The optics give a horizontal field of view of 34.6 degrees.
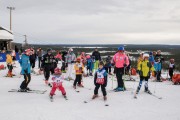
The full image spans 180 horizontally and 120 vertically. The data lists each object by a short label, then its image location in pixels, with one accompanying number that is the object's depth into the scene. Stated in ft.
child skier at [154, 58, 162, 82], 52.90
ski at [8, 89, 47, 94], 38.27
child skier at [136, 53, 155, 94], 36.86
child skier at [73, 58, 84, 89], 41.73
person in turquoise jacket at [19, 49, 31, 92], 37.76
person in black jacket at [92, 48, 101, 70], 60.44
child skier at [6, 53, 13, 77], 55.11
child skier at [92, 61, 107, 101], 33.45
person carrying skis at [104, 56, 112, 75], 59.97
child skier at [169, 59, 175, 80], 54.12
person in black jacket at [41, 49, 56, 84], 43.62
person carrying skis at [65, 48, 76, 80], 51.81
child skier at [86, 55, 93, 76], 58.95
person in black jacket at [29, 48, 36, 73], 61.01
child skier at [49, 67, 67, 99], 34.30
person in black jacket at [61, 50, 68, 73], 62.68
